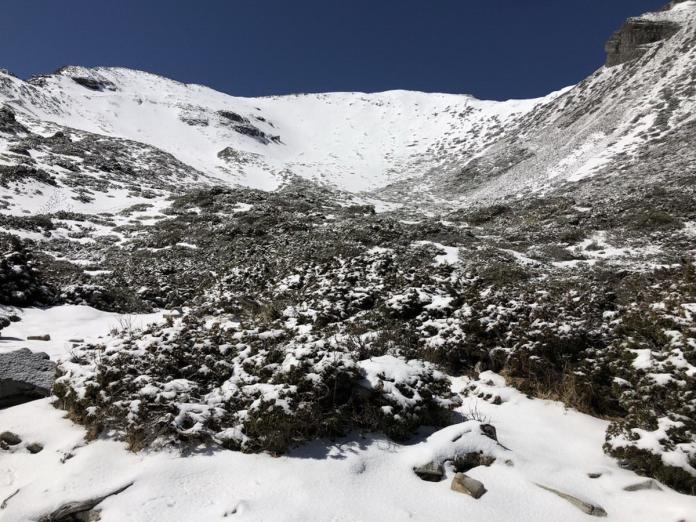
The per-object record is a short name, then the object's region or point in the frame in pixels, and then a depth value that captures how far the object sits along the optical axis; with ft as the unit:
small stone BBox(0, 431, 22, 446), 19.08
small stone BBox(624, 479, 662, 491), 16.38
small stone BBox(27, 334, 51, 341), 32.94
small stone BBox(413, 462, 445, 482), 17.07
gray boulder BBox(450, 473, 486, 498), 16.01
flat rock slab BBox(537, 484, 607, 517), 15.20
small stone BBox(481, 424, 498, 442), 19.16
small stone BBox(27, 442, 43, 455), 18.88
